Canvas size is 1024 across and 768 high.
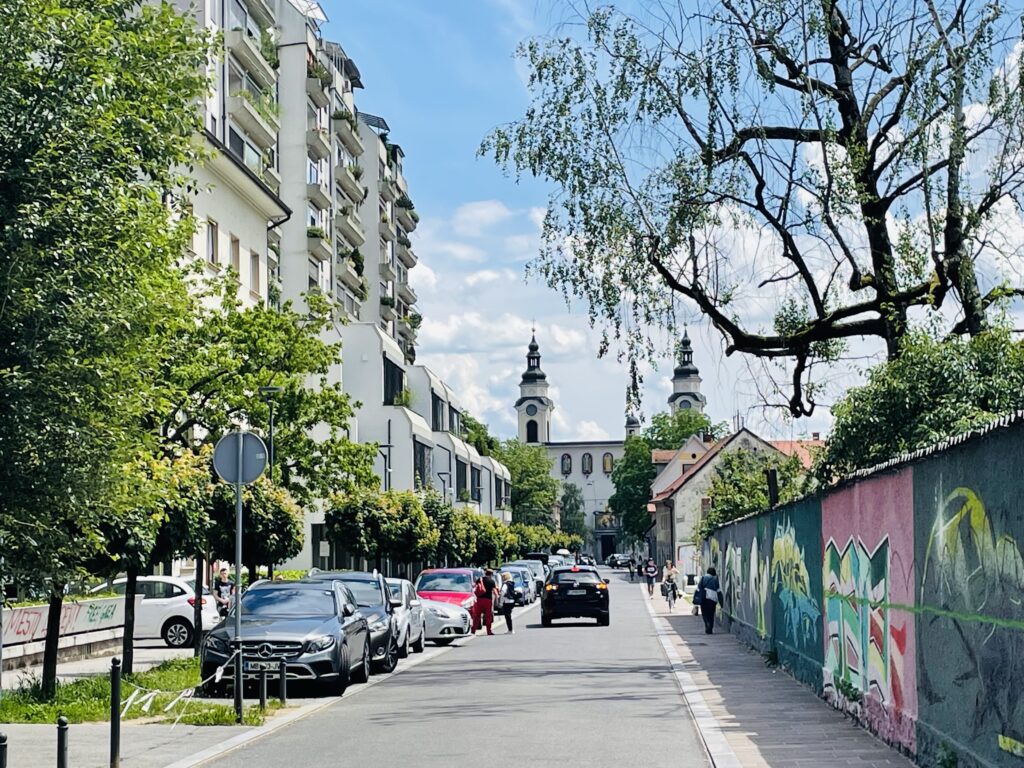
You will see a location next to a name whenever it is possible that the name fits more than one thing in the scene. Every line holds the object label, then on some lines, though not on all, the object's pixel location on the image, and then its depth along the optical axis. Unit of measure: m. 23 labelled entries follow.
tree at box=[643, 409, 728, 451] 146.88
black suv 40.69
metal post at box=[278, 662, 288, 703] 17.03
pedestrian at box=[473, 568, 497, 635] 35.75
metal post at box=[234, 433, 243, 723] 15.23
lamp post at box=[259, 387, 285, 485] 29.72
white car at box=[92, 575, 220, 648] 32.47
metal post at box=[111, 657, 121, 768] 11.07
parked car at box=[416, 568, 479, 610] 37.50
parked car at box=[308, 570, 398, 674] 22.69
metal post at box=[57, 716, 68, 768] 8.86
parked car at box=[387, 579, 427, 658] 26.50
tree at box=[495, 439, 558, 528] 158.09
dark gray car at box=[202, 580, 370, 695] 18.47
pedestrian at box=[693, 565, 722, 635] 34.25
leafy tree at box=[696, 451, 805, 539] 35.84
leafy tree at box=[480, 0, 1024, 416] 21.30
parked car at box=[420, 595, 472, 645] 32.72
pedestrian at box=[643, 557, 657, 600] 76.38
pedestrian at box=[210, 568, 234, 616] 33.83
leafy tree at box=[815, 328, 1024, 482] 20.14
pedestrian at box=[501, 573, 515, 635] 38.28
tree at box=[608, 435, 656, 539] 142.00
